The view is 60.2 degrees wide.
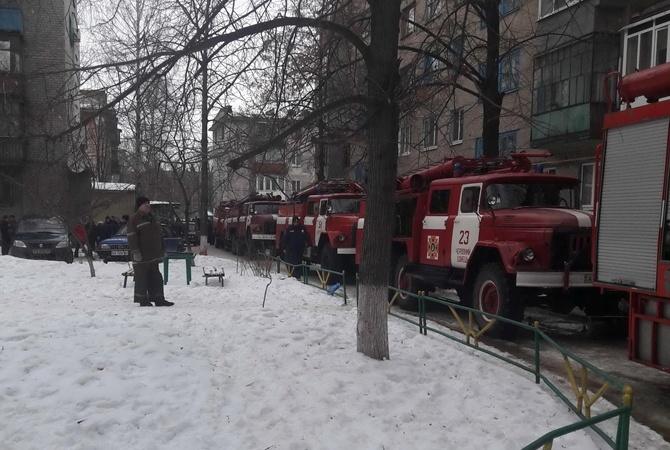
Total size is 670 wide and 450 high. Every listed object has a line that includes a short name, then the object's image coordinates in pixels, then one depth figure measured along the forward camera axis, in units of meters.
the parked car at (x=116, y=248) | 19.44
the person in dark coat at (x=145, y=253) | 9.26
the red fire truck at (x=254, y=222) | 21.56
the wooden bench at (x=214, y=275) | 12.72
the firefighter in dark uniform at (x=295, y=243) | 15.55
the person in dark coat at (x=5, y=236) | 21.94
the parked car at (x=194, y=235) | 31.90
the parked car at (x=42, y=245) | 18.78
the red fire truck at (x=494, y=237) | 7.92
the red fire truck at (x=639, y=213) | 5.75
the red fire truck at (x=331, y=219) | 14.22
